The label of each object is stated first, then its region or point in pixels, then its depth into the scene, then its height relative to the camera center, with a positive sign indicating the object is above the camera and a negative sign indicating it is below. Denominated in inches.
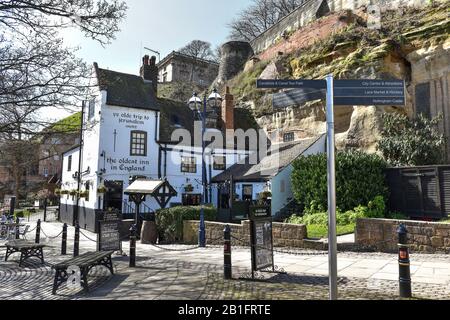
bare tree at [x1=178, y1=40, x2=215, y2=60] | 2903.5 +1237.1
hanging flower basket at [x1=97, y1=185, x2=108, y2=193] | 794.8 +15.9
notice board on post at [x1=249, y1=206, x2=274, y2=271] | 317.1 -39.6
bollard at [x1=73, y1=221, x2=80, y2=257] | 447.1 -59.8
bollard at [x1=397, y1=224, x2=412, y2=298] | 235.1 -52.4
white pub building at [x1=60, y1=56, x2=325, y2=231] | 846.5 +108.1
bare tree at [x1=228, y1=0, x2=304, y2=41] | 2293.3 +1245.5
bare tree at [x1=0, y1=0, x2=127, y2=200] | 370.0 +147.0
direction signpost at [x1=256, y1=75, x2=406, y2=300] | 188.2 +59.9
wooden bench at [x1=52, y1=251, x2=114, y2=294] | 270.8 -56.2
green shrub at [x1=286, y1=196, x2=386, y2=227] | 598.3 -33.2
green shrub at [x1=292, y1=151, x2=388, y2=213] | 644.7 +28.1
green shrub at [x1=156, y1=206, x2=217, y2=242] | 584.7 -38.3
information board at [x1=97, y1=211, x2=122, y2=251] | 434.6 -50.1
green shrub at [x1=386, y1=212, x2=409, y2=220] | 594.1 -34.8
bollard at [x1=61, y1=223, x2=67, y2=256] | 471.8 -65.4
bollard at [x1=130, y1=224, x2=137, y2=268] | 376.2 -54.1
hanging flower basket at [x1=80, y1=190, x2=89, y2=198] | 861.8 +4.8
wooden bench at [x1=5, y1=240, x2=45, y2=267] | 402.6 -61.7
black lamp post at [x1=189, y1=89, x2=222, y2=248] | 519.0 +146.3
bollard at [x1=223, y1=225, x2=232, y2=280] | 307.4 -57.2
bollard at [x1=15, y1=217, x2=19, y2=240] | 649.0 -66.6
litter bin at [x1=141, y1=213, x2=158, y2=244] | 590.9 -63.8
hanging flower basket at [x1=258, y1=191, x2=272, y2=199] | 783.1 +2.9
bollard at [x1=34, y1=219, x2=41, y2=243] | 546.6 -60.2
